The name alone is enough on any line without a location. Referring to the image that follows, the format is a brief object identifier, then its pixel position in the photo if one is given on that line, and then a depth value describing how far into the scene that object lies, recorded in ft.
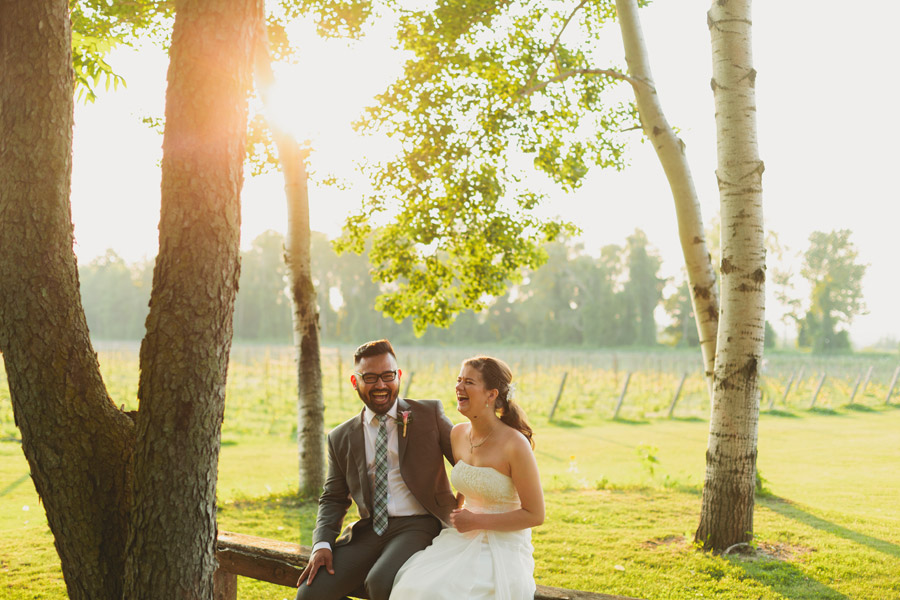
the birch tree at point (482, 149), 26.55
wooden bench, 13.92
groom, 12.62
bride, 11.44
